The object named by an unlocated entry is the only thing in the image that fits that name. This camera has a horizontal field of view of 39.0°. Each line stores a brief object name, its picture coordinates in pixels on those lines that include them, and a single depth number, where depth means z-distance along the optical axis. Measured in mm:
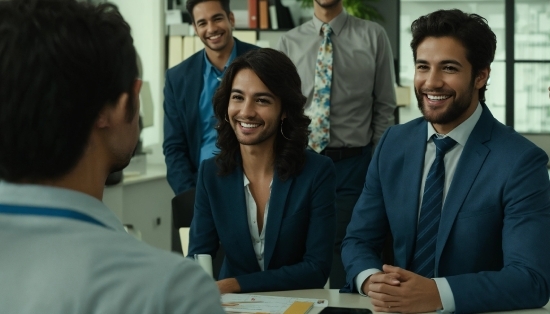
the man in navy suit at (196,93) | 3445
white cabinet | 4988
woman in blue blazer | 2412
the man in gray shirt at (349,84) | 3484
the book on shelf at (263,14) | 7742
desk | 1863
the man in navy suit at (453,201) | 1844
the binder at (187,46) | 6793
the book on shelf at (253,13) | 7707
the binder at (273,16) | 7788
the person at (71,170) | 738
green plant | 8109
